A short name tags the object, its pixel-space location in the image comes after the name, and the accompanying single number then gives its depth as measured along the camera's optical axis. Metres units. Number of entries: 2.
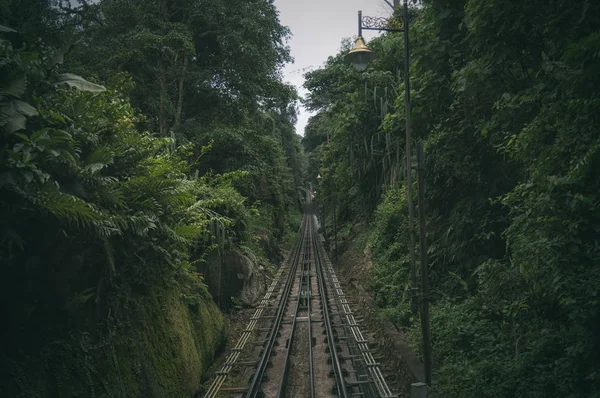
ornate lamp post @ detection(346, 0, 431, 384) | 7.25
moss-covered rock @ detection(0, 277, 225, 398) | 3.91
